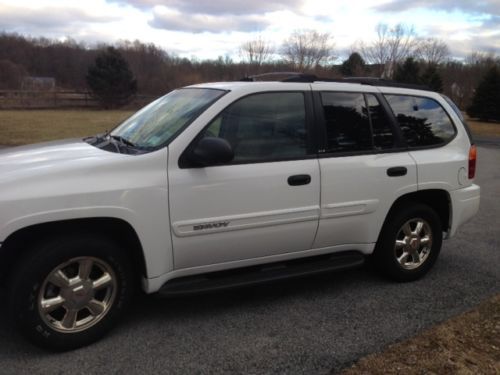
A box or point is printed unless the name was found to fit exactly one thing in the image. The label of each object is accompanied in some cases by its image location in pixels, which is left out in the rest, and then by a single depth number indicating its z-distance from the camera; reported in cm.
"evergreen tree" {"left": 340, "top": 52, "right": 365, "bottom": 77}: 4708
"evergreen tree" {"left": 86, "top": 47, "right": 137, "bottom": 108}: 5088
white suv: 311
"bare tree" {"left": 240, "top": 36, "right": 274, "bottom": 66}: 6034
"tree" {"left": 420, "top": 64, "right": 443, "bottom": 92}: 3407
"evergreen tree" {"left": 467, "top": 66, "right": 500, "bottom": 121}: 3078
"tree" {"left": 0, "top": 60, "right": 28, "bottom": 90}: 6119
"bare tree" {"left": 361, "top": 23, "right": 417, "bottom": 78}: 5052
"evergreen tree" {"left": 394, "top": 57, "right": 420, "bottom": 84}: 3469
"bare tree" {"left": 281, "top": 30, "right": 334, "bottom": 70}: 5562
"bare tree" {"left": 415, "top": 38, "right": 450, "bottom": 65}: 5572
